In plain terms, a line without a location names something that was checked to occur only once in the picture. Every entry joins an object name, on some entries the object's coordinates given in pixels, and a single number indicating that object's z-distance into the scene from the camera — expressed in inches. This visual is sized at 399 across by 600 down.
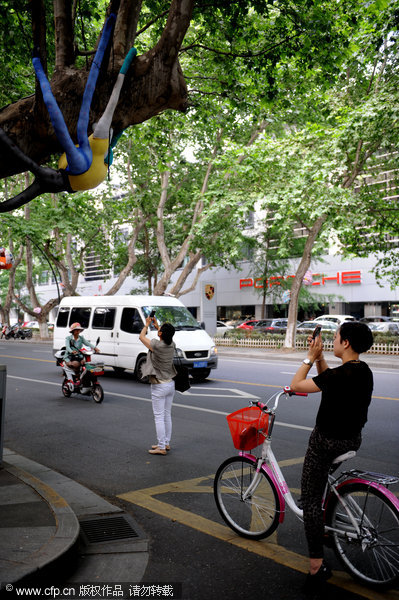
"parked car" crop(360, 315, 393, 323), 1280.3
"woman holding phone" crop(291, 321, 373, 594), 129.6
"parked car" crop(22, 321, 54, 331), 2187.7
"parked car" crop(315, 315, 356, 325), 1268.9
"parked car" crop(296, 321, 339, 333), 1150.0
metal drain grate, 162.1
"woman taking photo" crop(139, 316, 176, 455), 263.0
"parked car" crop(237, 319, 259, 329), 1398.3
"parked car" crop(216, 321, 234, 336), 1434.5
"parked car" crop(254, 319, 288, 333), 1274.6
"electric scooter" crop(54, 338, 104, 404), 421.2
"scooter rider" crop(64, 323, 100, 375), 439.8
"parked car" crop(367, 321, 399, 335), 1135.8
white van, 521.7
